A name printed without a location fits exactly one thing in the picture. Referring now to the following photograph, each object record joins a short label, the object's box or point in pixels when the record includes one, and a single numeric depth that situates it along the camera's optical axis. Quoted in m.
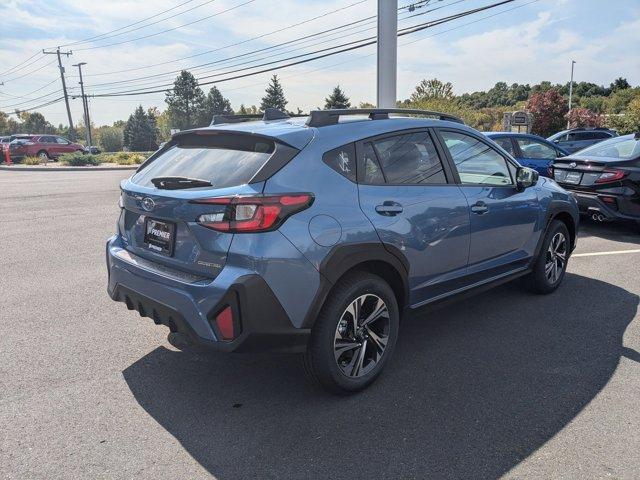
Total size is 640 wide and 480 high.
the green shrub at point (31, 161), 30.20
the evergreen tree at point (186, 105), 99.88
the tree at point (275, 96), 87.11
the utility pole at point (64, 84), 56.30
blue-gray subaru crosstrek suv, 2.75
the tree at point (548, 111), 36.81
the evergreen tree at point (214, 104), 98.62
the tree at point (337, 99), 67.24
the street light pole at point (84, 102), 58.14
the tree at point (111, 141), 101.50
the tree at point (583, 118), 37.06
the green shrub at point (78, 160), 29.91
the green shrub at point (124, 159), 33.00
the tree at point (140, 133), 91.75
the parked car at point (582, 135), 21.43
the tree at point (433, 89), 58.01
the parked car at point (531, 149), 9.35
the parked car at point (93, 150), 43.09
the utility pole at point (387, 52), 10.52
